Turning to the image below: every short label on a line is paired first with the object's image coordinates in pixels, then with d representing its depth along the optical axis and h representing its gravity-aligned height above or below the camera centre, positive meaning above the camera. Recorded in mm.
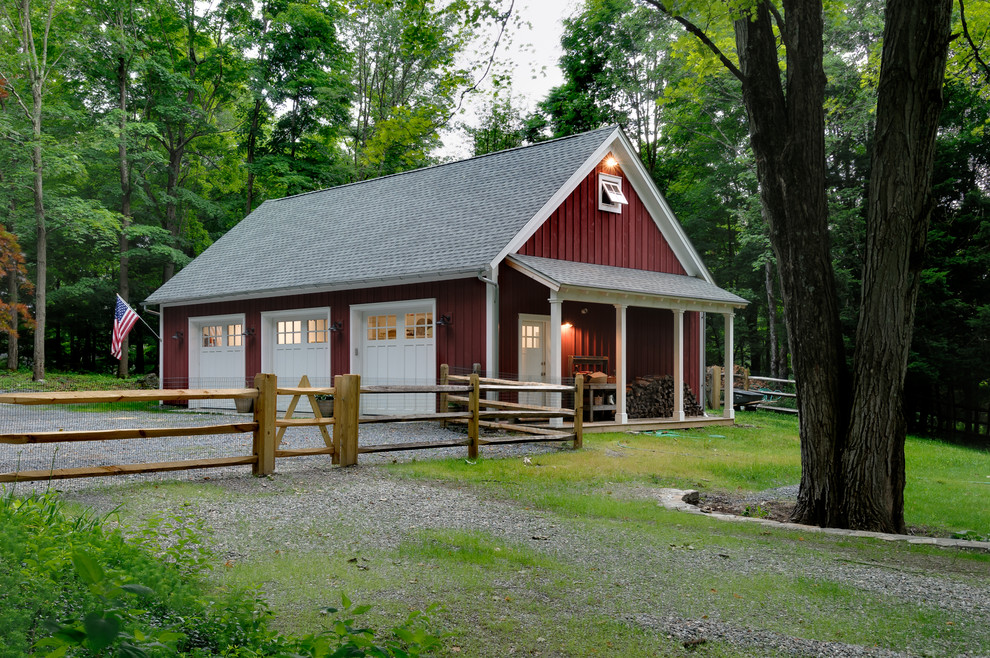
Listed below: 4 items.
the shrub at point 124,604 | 2207 -1006
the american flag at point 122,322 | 19406 +781
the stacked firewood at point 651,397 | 16031 -961
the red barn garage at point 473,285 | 14234 +1399
